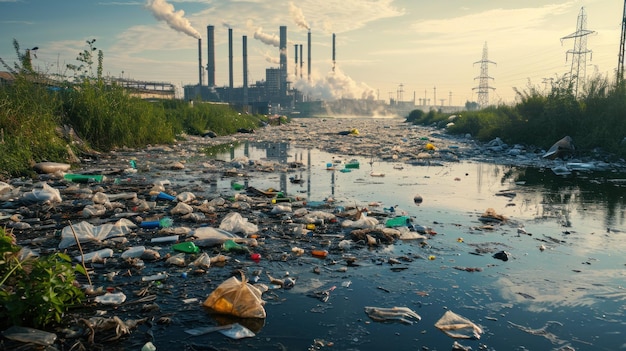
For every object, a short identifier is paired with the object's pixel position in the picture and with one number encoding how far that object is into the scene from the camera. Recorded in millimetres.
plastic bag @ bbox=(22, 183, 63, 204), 4270
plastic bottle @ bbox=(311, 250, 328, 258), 2950
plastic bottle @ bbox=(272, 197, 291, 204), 4623
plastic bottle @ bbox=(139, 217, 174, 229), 3539
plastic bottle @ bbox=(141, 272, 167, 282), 2441
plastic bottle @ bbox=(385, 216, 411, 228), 3727
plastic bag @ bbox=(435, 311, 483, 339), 1913
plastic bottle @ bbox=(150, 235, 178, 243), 3133
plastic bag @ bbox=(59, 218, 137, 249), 3012
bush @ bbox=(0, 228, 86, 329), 1756
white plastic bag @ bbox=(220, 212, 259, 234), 3465
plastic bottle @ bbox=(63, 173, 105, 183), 5637
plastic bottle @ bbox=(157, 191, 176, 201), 4633
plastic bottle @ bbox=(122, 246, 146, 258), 2813
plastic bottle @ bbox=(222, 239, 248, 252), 3006
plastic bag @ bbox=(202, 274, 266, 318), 2057
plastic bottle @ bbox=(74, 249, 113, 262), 2721
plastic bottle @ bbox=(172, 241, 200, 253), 2941
